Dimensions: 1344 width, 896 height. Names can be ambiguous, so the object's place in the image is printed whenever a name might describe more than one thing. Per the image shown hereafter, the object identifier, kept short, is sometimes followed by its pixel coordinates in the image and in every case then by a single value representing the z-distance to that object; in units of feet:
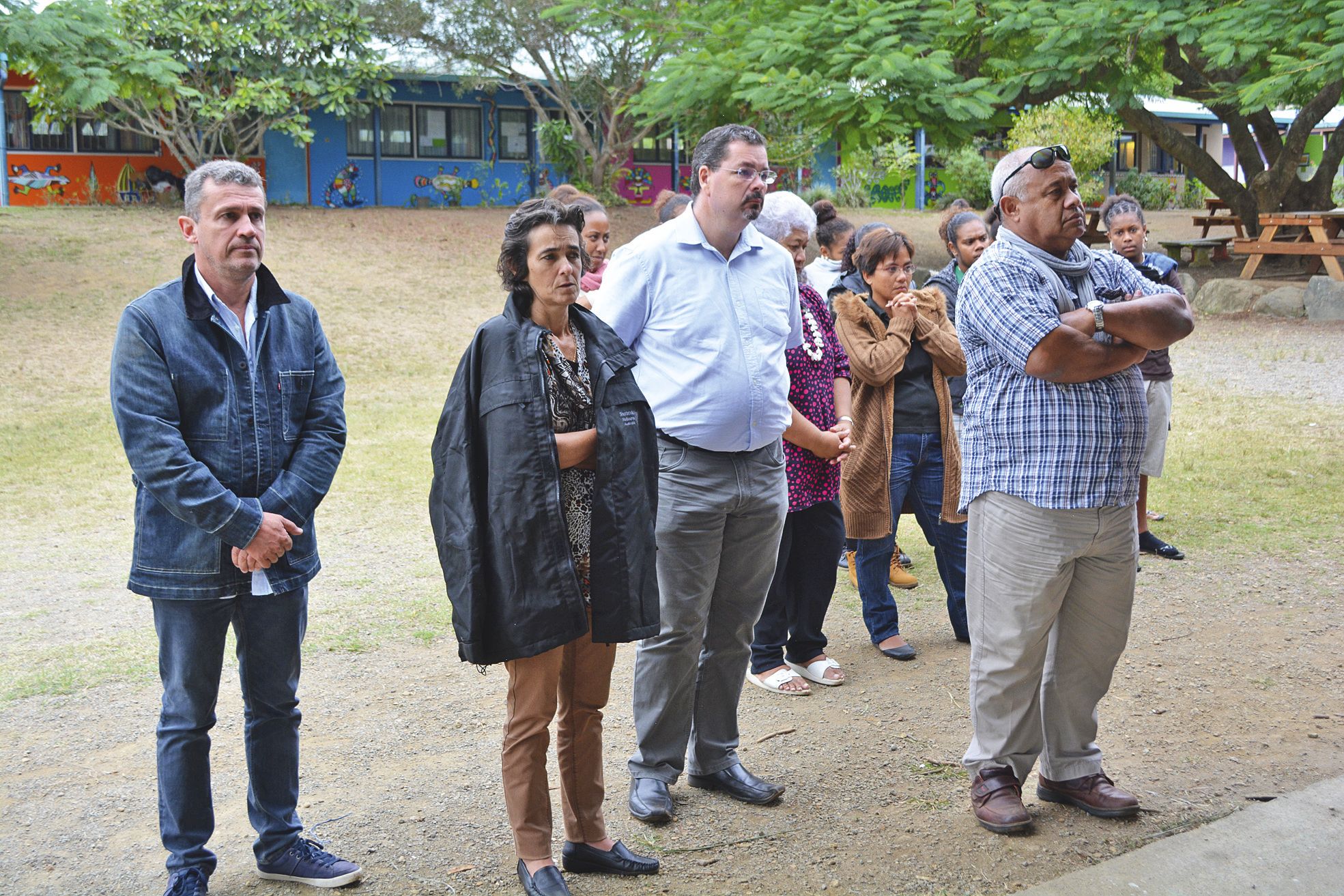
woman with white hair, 15.60
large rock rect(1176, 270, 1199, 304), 58.82
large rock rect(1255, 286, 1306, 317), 55.88
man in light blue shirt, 12.63
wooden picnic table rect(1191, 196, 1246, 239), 74.38
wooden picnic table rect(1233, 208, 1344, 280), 58.59
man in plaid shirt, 11.70
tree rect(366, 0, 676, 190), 85.10
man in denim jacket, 10.40
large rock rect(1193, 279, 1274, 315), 58.18
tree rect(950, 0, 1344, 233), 47.16
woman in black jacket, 10.63
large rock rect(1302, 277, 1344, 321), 53.67
